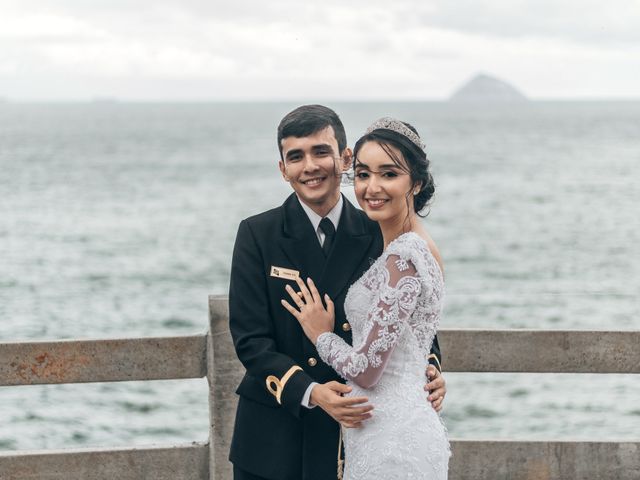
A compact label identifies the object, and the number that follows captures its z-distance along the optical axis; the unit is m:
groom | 3.44
